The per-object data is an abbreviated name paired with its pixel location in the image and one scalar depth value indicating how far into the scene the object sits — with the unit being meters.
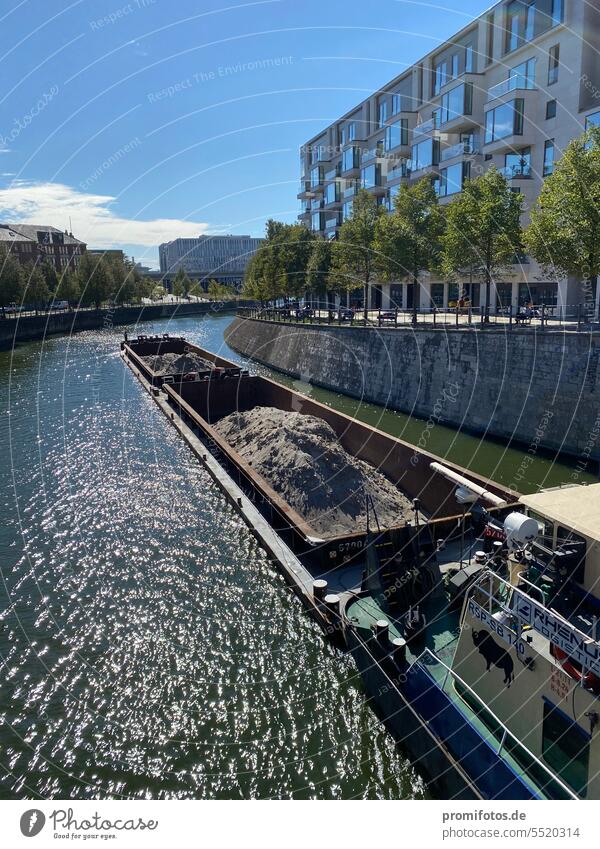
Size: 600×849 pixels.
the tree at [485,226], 34.91
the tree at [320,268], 59.91
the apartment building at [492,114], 40.31
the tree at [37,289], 86.00
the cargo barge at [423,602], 9.48
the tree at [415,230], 42.72
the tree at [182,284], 155.38
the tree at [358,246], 50.12
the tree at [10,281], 76.11
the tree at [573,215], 26.58
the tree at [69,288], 101.06
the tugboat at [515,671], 8.53
